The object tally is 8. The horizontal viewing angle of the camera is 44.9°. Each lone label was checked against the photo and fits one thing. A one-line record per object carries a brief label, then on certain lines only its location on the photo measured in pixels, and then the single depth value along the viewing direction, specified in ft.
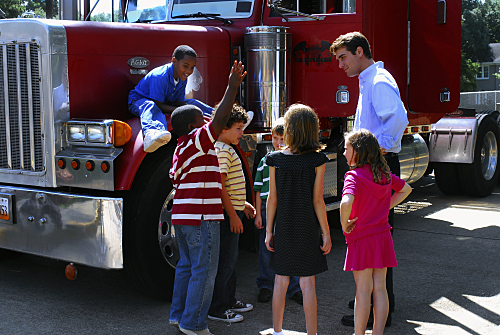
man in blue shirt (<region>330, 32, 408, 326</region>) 12.72
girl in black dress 11.76
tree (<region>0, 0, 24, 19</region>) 82.55
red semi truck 14.16
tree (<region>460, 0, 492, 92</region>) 209.97
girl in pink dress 11.75
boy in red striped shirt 12.50
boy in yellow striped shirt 13.94
